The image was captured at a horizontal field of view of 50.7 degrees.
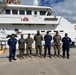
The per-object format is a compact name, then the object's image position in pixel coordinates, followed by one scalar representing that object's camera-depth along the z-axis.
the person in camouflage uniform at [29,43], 4.65
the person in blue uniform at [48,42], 4.67
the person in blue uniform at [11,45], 4.36
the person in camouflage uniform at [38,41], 4.67
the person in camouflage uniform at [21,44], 4.57
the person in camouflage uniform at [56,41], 4.70
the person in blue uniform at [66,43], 4.61
